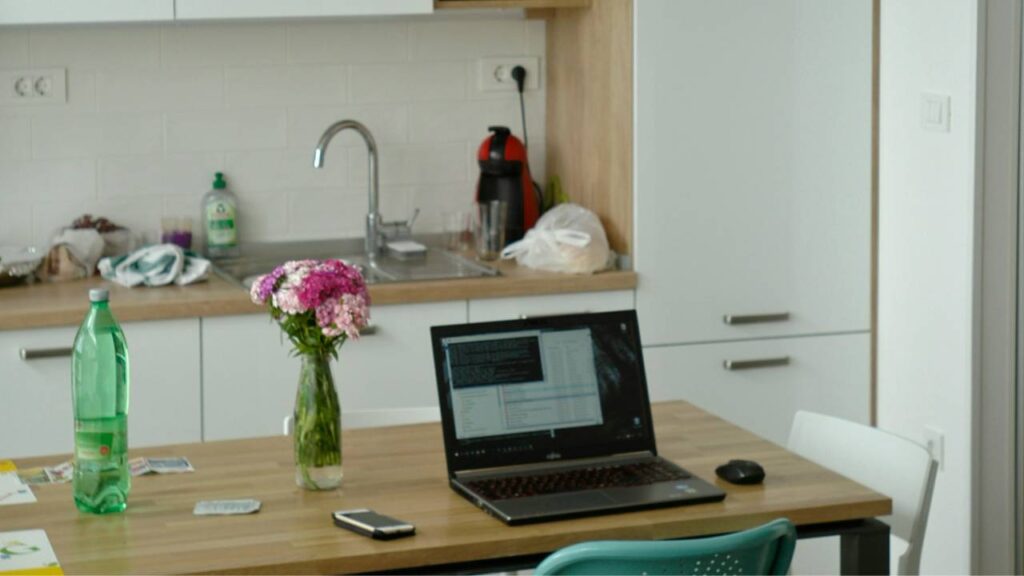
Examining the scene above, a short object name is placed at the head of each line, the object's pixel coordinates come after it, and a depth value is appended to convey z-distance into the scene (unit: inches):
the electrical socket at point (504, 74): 183.8
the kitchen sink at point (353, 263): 167.9
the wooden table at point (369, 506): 92.7
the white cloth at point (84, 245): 165.8
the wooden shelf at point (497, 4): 168.7
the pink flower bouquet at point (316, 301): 100.7
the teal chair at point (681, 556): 87.8
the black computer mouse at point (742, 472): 105.3
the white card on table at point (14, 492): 102.4
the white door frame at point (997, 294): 154.2
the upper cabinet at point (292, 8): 159.9
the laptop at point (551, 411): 105.3
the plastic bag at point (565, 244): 165.5
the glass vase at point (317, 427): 103.5
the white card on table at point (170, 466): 109.0
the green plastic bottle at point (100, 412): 99.4
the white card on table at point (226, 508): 99.7
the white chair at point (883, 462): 112.6
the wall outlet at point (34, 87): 168.2
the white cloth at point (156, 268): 161.0
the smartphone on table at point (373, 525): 94.8
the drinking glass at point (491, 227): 174.6
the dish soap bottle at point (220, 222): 173.8
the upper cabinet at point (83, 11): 154.9
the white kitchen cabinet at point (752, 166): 167.3
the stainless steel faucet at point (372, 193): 170.6
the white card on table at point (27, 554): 89.8
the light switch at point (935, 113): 159.0
